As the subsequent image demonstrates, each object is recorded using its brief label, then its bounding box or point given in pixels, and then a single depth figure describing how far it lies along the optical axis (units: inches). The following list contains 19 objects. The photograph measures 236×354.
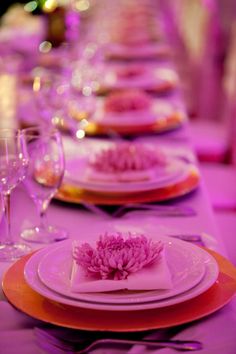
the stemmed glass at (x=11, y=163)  47.9
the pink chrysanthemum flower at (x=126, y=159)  61.8
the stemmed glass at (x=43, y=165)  51.4
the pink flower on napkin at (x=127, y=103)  87.6
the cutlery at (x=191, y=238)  51.8
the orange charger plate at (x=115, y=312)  38.1
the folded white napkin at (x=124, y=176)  61.0
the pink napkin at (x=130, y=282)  39.9
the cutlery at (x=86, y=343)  37.1
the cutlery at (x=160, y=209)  57.5
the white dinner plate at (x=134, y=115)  84.7
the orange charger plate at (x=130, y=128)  82.9
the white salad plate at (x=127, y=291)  39.2
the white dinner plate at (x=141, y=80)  108.9
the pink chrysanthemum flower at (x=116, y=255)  40.8
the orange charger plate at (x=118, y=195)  58.8
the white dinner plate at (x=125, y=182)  60.1
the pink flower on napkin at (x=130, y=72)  113.7
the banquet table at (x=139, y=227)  38.6
